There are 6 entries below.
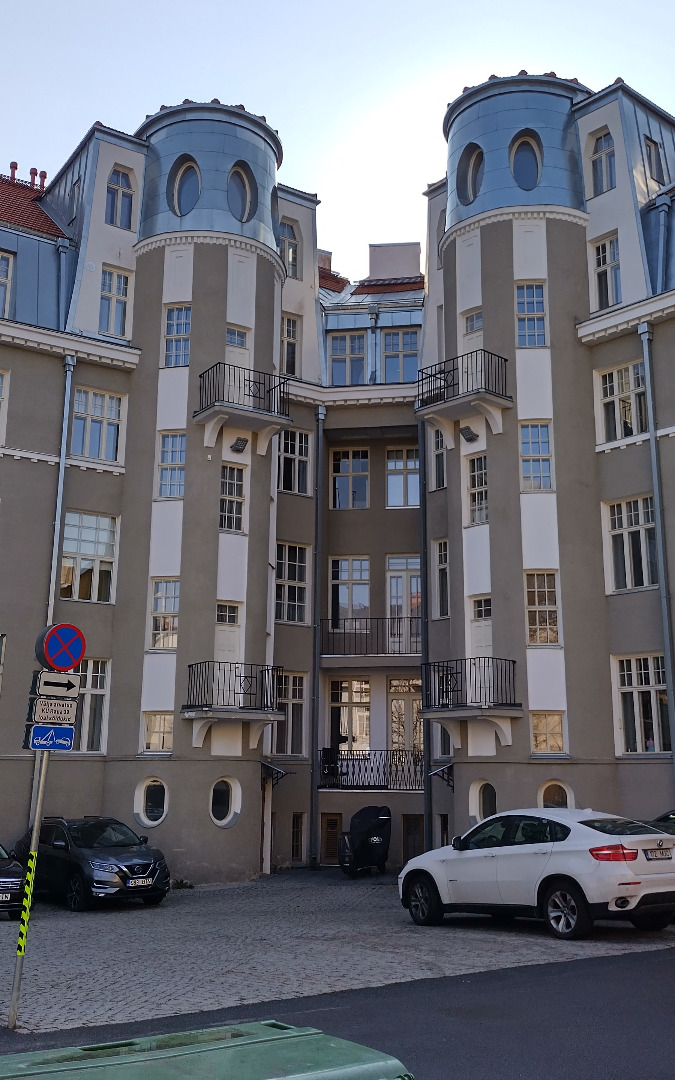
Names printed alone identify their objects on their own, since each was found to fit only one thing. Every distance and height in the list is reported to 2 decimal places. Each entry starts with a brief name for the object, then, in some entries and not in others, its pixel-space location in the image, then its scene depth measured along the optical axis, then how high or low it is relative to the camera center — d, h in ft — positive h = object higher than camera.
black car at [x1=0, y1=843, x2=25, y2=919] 57.21 -4.05
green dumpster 9.48 -2.26
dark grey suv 60.49 -2.90
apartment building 76.23 +24.42
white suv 41.86 -2.34
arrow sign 31.35 +3.72
